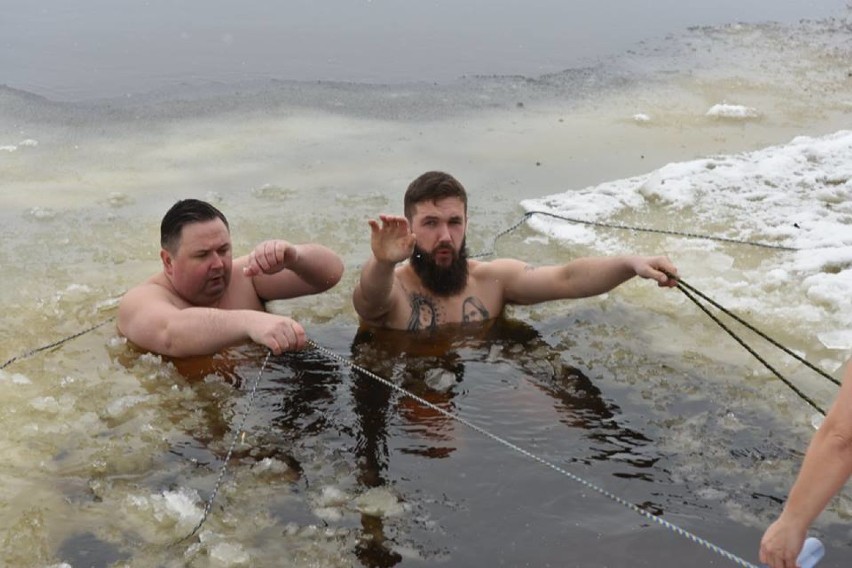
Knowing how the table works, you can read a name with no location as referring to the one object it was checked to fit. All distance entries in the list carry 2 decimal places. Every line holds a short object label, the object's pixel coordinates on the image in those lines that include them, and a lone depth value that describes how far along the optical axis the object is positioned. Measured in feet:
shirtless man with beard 14.28
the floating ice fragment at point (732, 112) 26.27
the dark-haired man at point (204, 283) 13.17
